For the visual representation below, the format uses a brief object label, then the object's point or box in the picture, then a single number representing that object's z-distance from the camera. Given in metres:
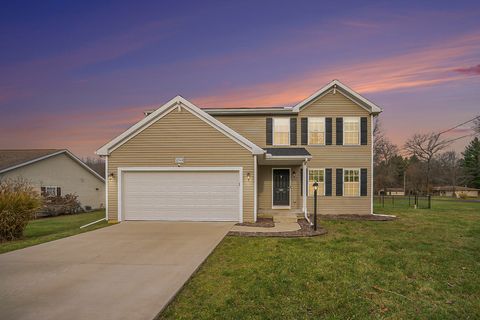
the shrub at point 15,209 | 10.02
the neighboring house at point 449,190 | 49.58
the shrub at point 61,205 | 20.88
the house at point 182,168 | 12.92
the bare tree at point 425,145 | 46.25
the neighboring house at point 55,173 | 20.73
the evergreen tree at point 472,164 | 52.28
